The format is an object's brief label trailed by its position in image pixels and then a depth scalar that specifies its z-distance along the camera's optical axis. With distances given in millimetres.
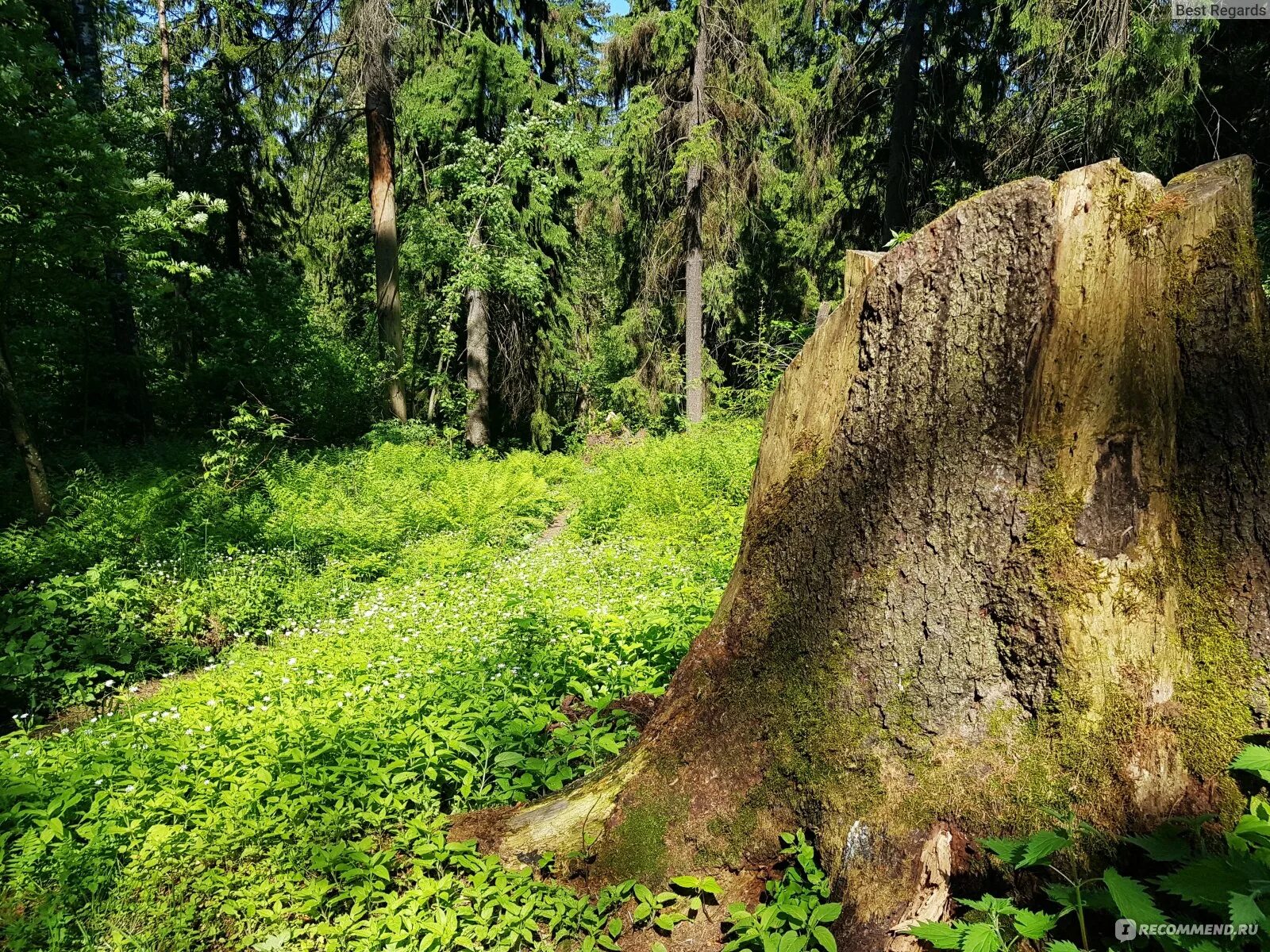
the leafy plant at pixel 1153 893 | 1398
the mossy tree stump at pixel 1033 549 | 1789
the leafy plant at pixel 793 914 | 1838
